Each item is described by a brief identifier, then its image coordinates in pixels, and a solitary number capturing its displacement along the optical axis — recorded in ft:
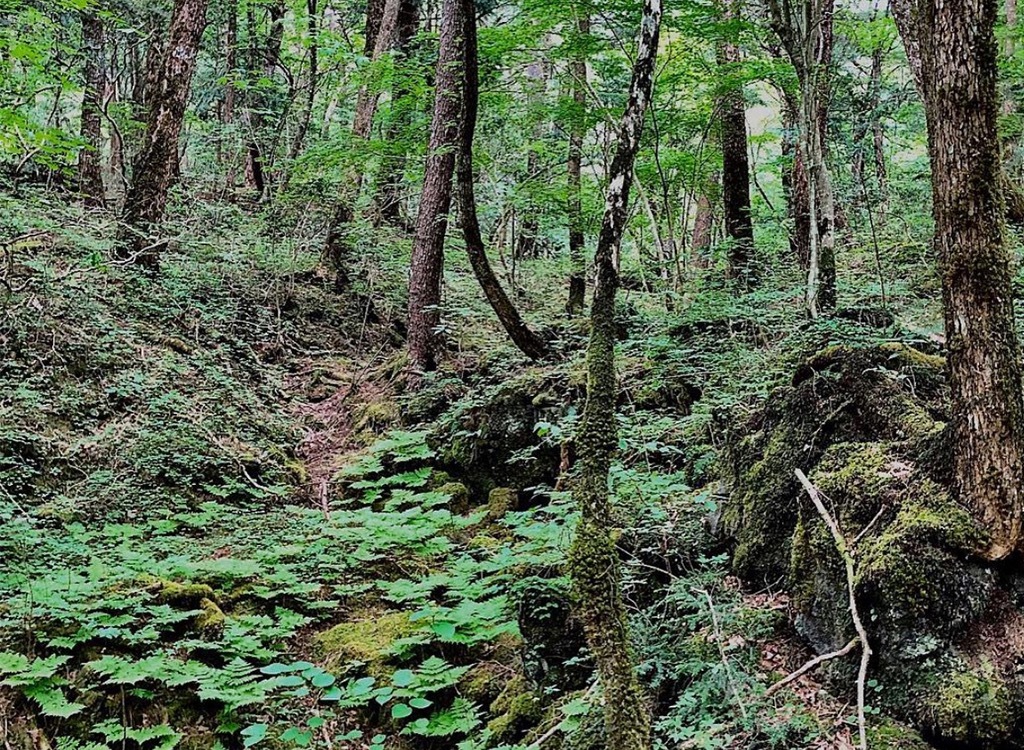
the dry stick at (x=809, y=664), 9.77
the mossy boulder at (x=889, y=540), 9.00
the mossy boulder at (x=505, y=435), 21.99
